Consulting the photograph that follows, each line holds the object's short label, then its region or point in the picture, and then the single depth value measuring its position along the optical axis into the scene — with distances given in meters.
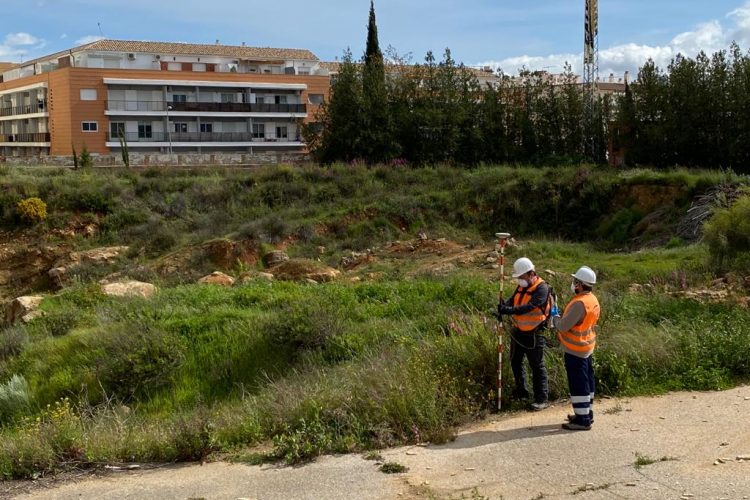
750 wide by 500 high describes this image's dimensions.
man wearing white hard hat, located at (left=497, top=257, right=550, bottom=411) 8.00
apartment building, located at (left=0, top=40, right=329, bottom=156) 55.12
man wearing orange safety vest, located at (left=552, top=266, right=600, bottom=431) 7.25
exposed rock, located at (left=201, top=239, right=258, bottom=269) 23.50
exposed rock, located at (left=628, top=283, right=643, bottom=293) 13.81
